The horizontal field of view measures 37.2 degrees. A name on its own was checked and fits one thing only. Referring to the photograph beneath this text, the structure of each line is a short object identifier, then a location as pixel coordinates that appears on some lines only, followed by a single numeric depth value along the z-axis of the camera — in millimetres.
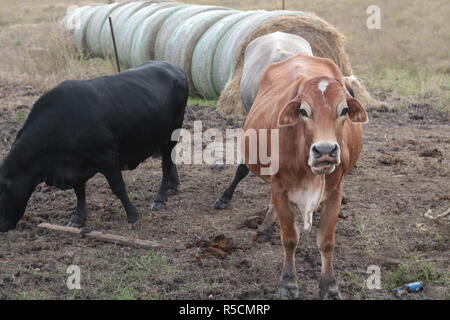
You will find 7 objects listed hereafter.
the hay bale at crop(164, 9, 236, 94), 10719
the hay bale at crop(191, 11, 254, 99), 10219
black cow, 5395
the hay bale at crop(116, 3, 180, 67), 12588
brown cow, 3859
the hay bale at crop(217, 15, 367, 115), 8906
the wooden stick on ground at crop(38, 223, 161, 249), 5250
